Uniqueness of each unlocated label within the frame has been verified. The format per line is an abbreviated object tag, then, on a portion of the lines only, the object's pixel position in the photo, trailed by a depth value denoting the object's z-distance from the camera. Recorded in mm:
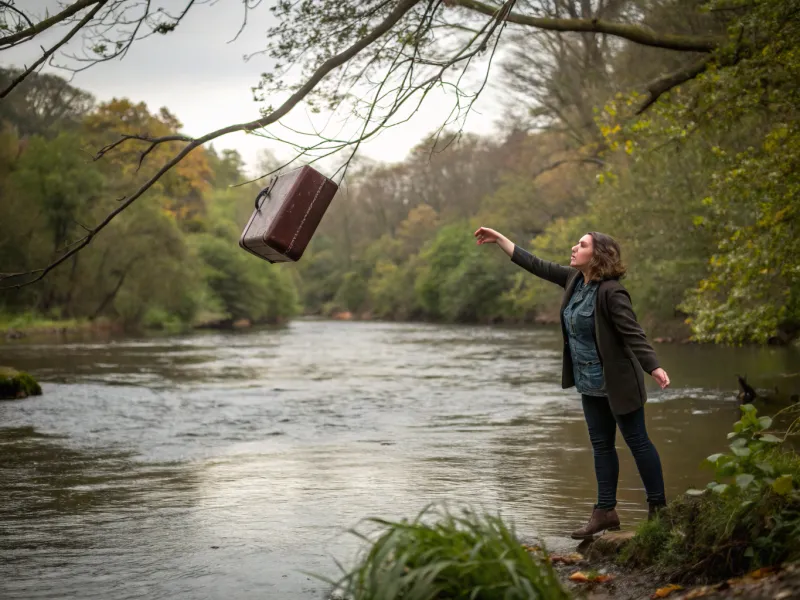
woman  5441
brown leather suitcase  5879
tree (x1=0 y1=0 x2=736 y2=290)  6285
